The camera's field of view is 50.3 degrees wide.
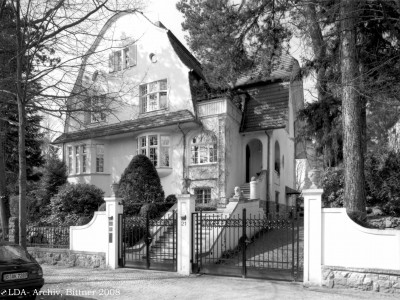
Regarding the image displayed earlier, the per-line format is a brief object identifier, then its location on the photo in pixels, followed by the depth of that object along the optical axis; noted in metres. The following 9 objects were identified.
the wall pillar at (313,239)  10.06
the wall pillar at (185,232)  12.09
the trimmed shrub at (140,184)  18.73
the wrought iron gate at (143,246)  12.88
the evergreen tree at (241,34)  15.24
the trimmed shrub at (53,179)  25.64
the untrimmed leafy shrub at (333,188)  15.38
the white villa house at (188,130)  21.89
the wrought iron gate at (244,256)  10.68
